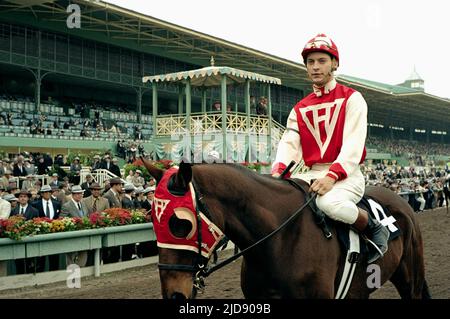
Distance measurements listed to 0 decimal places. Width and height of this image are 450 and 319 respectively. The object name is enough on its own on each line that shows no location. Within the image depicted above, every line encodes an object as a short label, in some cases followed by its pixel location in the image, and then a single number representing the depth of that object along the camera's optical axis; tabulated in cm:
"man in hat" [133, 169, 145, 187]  1288
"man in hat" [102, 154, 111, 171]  1573
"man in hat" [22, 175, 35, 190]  1147
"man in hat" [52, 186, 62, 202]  1011
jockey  318
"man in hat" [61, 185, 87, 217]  909
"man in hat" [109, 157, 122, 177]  1571
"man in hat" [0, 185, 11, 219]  838
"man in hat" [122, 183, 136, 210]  1046
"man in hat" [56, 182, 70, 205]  1001
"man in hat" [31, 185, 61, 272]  906
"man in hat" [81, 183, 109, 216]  965
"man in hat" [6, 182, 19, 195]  973
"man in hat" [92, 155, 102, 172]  1582
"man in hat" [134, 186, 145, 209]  1079
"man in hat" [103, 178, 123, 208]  1023
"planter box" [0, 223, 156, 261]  744
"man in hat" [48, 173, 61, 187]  1143
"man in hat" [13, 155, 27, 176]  1362
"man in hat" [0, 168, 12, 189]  1114
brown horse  251
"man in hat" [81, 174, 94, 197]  1185
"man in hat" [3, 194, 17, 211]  880
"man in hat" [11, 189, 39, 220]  861
